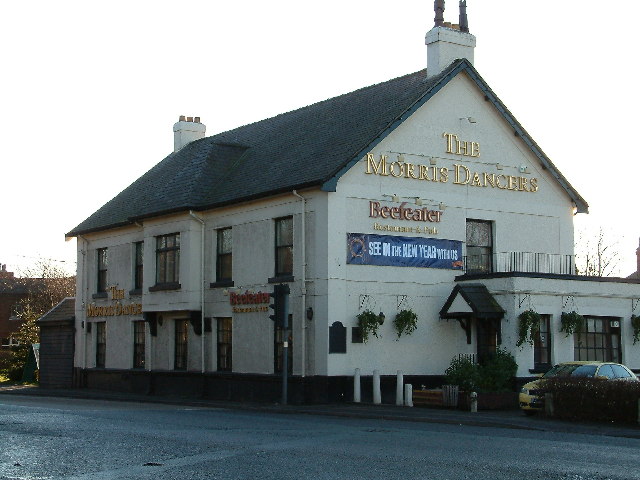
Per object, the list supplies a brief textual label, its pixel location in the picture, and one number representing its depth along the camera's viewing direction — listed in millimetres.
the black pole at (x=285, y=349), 29188
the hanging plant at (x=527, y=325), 30031
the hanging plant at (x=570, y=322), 31062
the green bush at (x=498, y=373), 28750
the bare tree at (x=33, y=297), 53375
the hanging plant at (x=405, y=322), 31125
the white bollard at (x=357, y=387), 29828
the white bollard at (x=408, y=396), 29000
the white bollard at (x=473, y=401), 27141
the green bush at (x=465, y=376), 28312
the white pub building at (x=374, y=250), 30766
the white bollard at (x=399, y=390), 29391
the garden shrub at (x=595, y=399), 23438
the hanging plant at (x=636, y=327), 32656
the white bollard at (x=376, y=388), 29797
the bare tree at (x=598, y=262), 74050
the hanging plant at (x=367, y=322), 30406
